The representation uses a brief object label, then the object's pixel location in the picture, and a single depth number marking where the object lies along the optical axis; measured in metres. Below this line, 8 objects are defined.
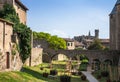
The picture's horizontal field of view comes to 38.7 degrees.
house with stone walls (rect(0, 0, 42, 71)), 16.95
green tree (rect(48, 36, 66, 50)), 47.83
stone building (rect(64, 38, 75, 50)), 60.29
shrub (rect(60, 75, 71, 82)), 18.41
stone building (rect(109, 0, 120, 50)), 35.30
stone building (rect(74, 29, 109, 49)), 65.19
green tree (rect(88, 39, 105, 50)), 49.07
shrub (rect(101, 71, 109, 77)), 23.37
